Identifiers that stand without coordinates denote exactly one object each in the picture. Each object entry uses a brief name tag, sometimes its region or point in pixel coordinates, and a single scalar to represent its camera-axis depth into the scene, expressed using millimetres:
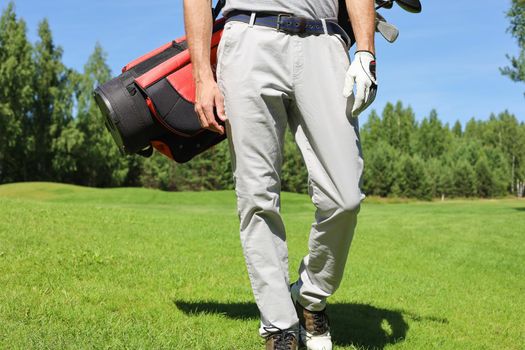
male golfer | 2715
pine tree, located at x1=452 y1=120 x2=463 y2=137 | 110375
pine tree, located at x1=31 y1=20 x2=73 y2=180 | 50875
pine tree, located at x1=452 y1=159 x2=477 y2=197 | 72812
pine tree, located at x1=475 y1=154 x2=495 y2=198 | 74812
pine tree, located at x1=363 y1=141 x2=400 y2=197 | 65312
